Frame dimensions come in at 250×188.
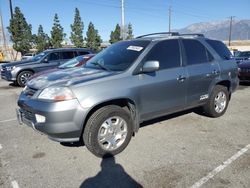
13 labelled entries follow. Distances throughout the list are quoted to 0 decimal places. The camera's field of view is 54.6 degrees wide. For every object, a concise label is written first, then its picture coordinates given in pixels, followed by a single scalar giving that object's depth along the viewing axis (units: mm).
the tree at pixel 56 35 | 42906
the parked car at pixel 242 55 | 13744
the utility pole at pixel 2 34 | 35141
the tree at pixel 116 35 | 48562
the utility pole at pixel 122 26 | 20706
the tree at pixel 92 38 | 46969
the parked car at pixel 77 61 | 7952
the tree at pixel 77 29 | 45656
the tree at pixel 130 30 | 53988
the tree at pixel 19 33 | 39688
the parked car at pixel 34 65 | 10156
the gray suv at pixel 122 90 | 3312
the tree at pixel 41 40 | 45969
